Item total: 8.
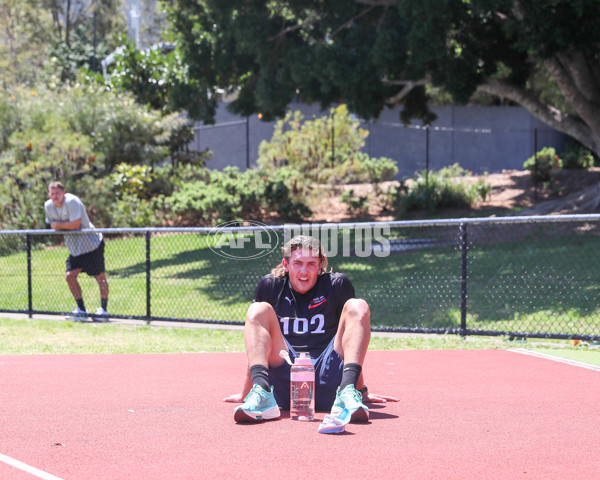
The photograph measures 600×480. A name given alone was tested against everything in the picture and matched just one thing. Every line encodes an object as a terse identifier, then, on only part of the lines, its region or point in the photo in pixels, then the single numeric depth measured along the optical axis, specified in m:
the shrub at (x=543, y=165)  23.34
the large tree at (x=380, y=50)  14.88
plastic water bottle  5.40
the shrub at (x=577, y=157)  25.89
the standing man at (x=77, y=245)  11.51
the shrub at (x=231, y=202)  19.47
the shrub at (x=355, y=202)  21.06
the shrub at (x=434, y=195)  20.22
